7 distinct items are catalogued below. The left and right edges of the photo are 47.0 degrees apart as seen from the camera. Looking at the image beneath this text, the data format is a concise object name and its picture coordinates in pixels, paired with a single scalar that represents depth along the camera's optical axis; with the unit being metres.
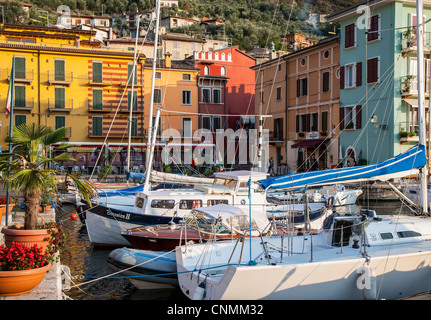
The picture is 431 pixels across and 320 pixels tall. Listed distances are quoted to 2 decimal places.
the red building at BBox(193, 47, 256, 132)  52.78
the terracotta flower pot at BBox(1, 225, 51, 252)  10.02
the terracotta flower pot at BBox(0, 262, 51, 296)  8.27
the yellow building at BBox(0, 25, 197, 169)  45.44
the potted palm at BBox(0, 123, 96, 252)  10.09
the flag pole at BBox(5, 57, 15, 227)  14.94
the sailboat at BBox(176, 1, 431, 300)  10.34
